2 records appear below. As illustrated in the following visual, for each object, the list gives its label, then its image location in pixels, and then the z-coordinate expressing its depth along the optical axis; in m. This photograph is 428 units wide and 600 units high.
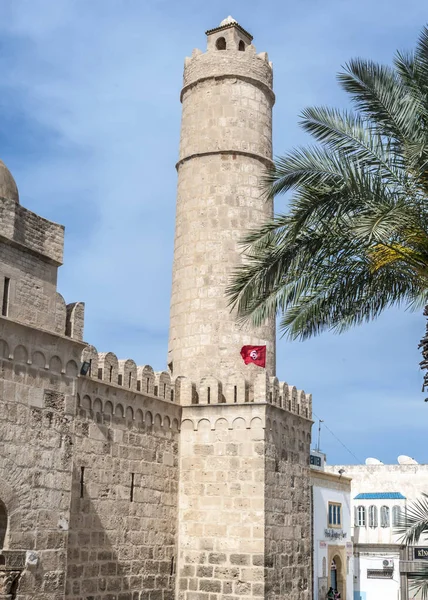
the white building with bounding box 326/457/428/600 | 34.06
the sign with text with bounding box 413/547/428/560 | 35.06
